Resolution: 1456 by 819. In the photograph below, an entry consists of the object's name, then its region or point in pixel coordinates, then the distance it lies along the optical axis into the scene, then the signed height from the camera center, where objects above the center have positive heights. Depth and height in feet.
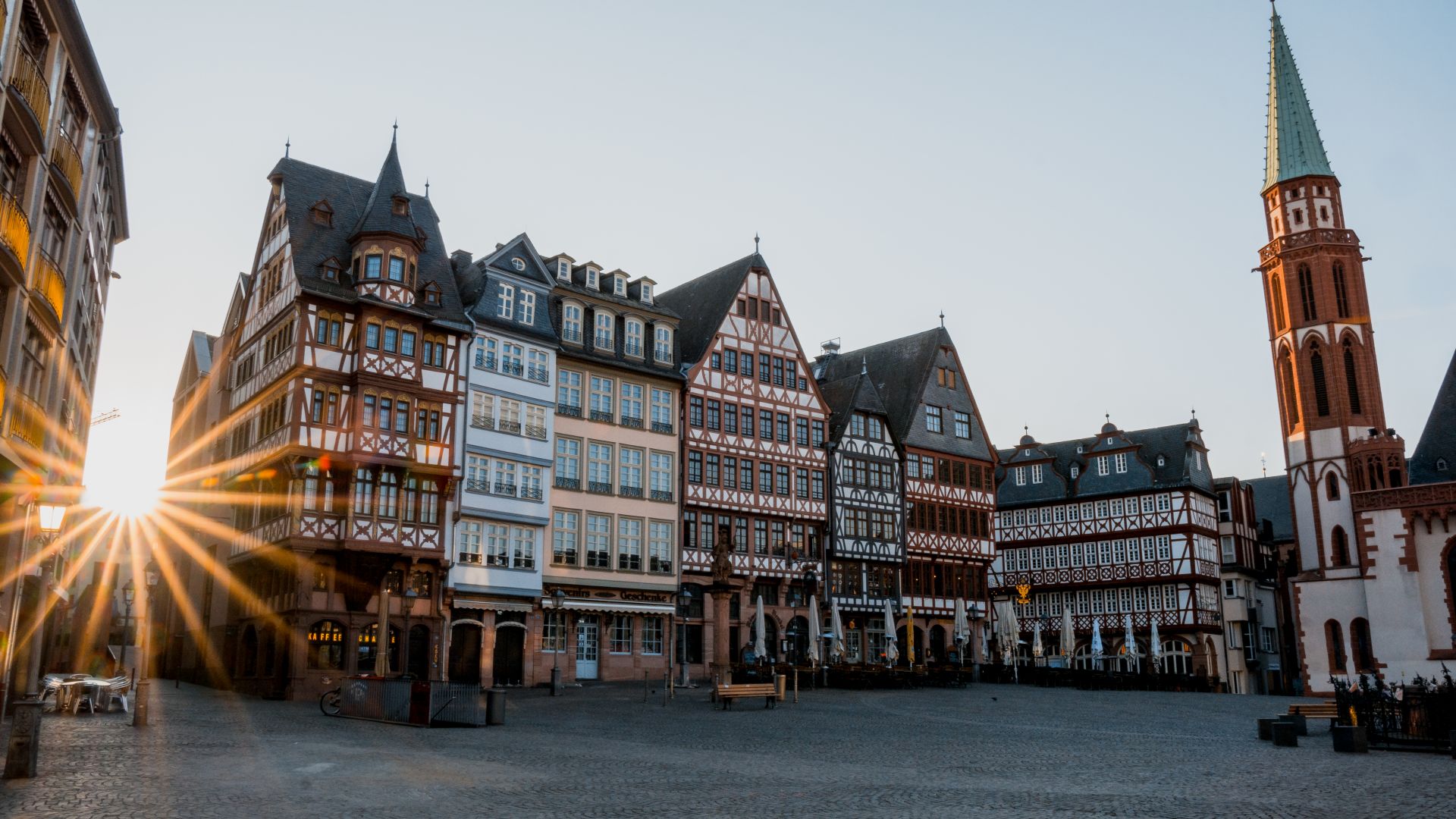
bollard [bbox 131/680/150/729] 72.74 -2.70
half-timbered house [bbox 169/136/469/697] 111.75 +20.86
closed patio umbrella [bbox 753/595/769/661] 133.08 +2.33
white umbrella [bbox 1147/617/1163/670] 171.94 +1.17
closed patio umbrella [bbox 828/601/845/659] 145.38 +2.59
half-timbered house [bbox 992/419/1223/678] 199.11 +19.45
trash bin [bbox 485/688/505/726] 79.20 -2.97
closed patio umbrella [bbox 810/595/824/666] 133.49 +3.09
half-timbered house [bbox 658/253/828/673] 149.69 +25.58
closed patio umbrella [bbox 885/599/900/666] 146.61 +1.58
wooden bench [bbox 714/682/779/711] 97.81 -2.58
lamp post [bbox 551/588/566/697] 125.35 +3.55
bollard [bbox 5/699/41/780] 45.27 -2.88
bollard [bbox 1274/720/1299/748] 69.00 -4.52
